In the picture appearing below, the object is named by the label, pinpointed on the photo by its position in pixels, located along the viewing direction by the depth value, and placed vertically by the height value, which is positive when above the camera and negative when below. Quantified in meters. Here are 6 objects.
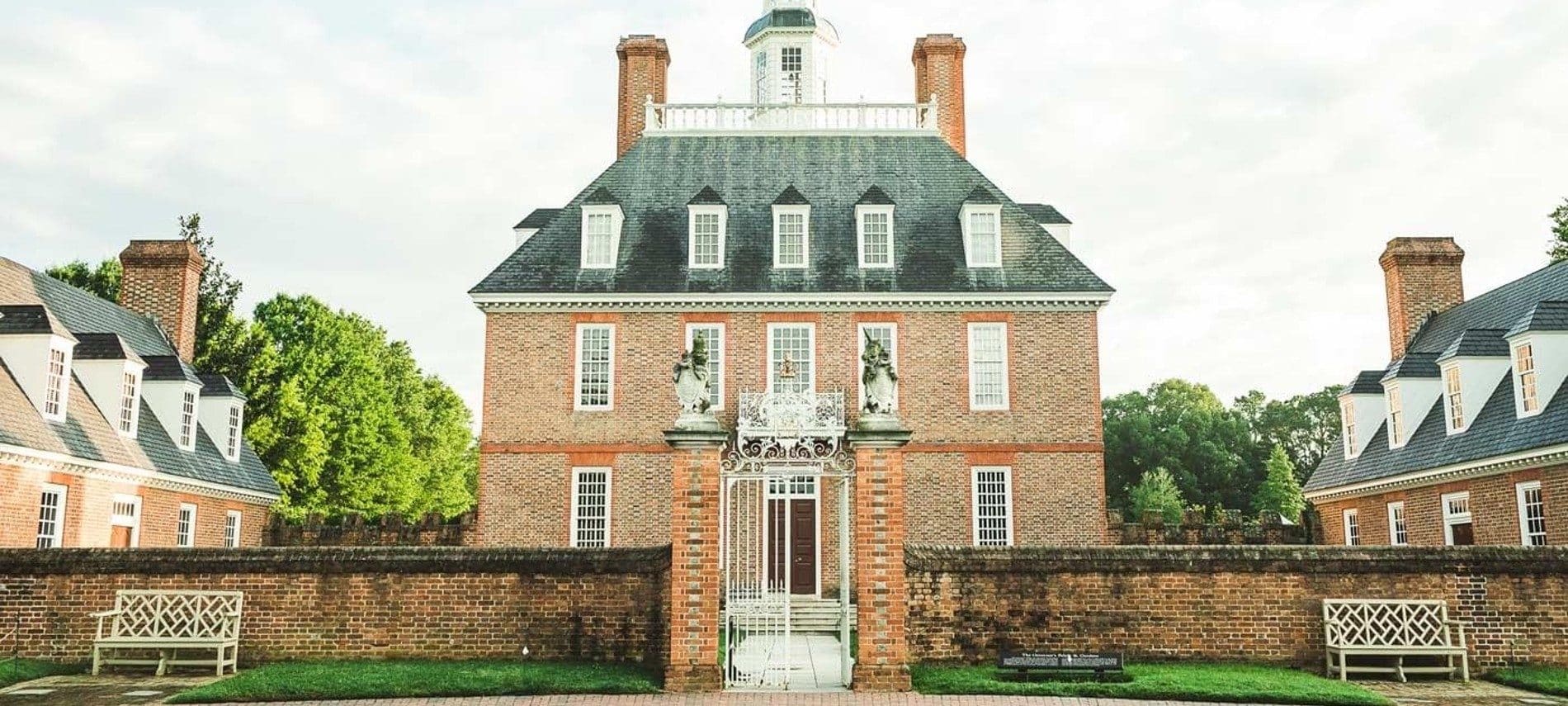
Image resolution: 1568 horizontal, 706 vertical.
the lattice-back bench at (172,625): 13.02 -0.91
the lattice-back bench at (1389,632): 12.93 -0.98
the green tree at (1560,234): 30.33 +7.99
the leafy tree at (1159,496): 57.09 +2.35
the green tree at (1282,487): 58.22 +2.80
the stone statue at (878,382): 12.30 +1.68
